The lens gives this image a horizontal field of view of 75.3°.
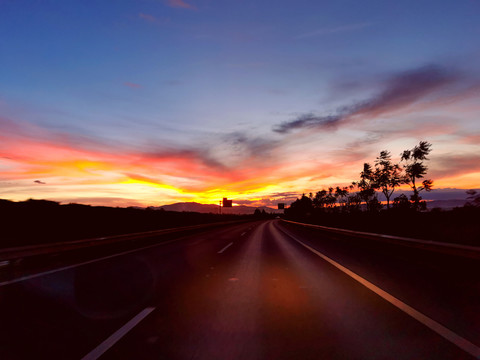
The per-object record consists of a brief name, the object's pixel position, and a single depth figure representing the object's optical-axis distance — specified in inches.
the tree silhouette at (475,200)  893.8
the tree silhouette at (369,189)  2392.7
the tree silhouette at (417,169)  1910.7
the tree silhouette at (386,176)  2209.6
